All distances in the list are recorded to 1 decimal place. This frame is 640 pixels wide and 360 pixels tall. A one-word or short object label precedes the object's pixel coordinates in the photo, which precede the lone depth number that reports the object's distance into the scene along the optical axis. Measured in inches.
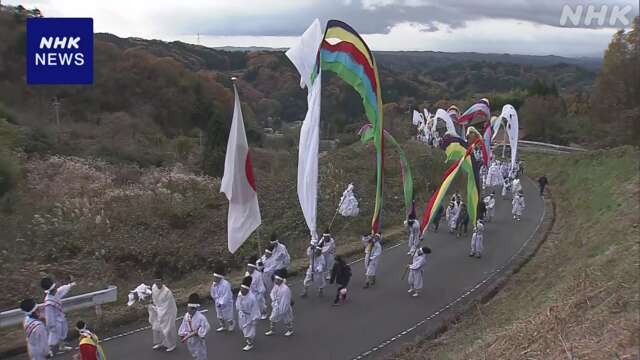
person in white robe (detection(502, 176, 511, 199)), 1118.2
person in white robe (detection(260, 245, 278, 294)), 507.2
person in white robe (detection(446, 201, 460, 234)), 799.7
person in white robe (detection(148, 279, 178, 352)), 412.8
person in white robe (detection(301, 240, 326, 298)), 516.4
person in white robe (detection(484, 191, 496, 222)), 896.2
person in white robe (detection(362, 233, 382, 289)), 552.1
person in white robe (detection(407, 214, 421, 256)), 660.7
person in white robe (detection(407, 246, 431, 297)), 527.5
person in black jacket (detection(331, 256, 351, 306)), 517.6
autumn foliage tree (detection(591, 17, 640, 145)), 1505.9
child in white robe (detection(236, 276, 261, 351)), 412.5
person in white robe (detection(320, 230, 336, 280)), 546.3
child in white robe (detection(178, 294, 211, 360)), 373.1
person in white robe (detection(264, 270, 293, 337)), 432.1
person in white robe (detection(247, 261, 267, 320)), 446.6
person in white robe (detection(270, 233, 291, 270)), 510.6
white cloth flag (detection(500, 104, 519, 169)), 1014.3
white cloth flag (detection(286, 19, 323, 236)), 439.8
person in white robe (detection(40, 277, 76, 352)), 392.2
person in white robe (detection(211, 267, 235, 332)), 440.8
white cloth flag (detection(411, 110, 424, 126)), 1733.5
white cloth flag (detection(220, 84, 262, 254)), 439.5
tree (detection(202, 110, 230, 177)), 1175.0
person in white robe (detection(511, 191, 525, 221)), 918.4
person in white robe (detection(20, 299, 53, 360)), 356.2
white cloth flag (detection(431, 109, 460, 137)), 1194.1
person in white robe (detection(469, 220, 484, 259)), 673.6
